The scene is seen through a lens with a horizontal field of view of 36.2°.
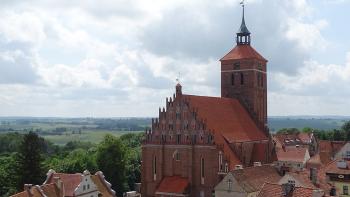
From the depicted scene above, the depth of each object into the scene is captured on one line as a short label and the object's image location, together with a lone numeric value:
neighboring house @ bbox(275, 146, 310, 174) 107.31
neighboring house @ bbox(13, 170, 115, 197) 64.36
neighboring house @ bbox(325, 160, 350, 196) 63.42
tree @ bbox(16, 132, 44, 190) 83.81
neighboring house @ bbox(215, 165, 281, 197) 62.06
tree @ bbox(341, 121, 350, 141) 169.70
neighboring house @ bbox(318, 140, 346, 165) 103.81
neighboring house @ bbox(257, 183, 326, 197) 47.60
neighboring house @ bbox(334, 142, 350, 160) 103.26
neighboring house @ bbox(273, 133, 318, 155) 131.52
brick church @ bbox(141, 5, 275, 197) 71.56
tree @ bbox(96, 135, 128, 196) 98.25
